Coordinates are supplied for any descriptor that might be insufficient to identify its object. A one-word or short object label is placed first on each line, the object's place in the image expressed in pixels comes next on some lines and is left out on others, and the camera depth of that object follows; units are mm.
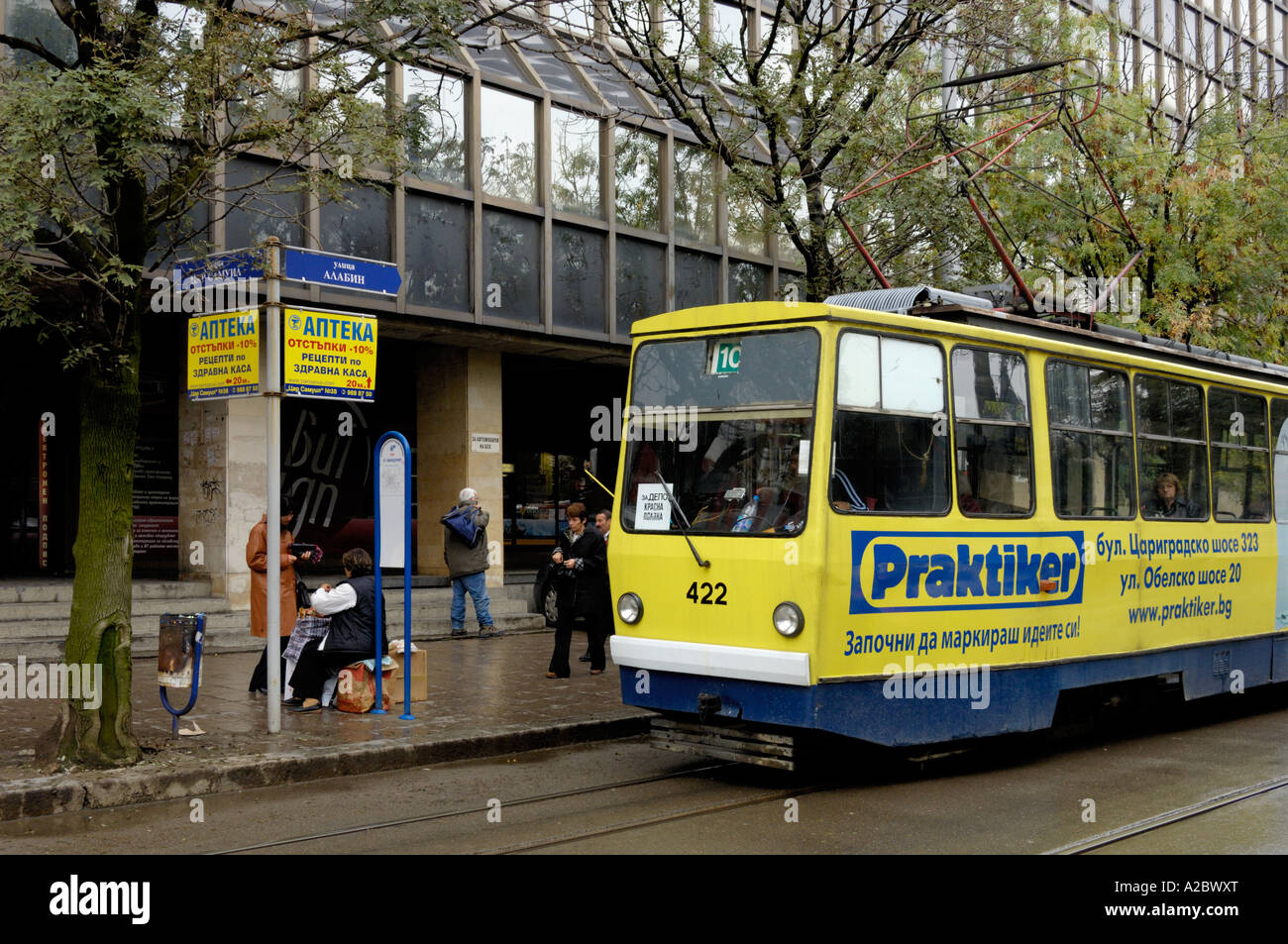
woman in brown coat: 11266
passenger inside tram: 10328
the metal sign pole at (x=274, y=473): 9445
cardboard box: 11250
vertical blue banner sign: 10547
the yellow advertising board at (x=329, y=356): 9508
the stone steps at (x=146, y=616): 13594
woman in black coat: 13062
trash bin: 8891
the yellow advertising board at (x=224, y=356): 9453
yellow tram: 7879
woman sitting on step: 10680
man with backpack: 15453
